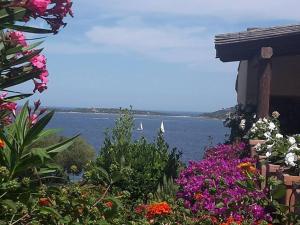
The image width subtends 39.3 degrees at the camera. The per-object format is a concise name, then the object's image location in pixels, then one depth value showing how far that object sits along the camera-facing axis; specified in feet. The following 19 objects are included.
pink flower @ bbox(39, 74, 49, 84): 7.62
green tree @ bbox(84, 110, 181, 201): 19.30
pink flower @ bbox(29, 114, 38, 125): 7.72
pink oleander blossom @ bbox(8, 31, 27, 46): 7.40
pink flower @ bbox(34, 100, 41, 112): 7.67
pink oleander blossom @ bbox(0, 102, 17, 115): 7.51
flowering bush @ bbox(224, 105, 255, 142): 25.50
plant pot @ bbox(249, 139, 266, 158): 17.83
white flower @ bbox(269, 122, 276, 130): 20.52
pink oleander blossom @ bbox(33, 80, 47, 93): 7.59
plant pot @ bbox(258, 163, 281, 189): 12.61
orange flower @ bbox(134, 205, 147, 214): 8.64
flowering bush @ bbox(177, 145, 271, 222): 8.78
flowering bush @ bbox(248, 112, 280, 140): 20.43
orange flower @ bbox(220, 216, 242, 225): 7.78
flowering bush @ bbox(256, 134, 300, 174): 12.30
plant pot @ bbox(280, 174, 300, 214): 10.73
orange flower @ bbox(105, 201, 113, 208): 7.28
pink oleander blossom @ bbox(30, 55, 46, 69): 7.54
